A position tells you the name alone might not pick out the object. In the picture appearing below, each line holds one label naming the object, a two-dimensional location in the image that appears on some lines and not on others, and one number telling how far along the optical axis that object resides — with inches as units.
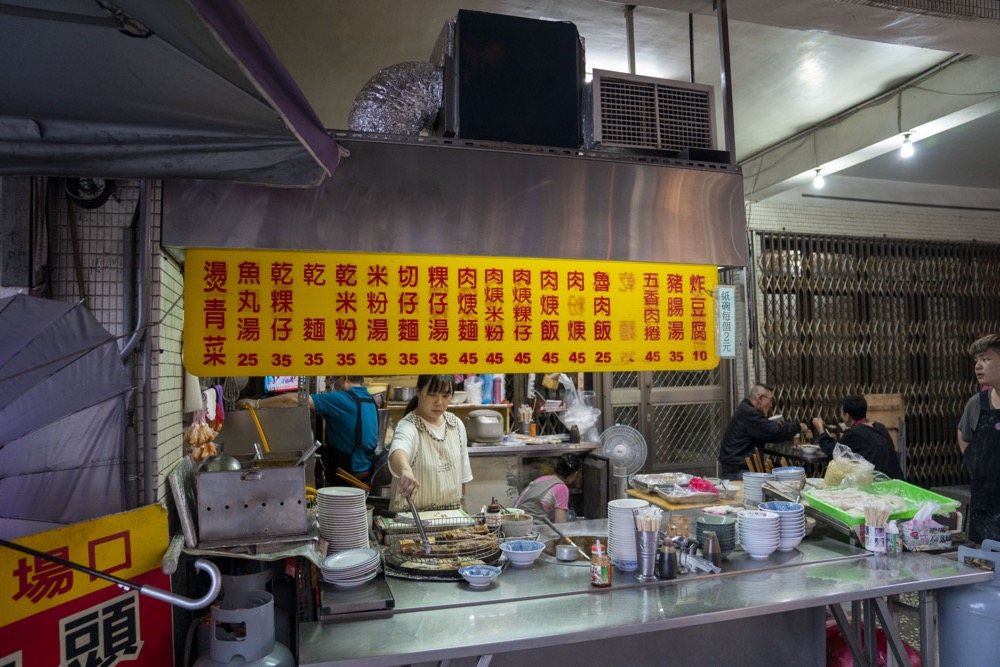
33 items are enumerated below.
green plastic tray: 127.1
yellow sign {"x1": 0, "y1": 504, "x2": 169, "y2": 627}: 69.8
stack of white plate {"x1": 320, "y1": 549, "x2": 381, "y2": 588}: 101.0
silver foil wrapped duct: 116.7
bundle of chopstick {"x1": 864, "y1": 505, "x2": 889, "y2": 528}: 122.0
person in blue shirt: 216.4
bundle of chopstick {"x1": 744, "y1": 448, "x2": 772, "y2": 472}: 231.1
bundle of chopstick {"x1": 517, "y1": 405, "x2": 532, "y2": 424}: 276.5
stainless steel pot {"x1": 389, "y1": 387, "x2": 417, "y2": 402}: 278.8
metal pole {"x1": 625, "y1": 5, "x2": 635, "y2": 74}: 140.1
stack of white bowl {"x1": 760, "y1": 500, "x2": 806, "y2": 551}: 122.6
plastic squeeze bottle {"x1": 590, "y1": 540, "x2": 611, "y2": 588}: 105.1
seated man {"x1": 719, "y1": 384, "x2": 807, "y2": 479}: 244.5
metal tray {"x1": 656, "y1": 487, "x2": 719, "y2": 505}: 174.4
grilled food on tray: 115.4
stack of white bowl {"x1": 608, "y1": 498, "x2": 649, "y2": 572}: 113.1
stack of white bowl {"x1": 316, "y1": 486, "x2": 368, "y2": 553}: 112.2
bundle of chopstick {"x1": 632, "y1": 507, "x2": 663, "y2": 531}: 109.0
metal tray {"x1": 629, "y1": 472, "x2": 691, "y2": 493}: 190.3
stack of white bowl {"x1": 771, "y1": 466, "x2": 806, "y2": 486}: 147.7
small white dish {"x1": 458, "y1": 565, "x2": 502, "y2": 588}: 104.4
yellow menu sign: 107.5
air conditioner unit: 121.7
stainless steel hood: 106.3
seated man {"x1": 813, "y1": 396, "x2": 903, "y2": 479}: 200.7
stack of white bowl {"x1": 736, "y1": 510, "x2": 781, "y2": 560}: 117.8
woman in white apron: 158.6
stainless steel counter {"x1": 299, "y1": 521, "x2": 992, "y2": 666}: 87.6
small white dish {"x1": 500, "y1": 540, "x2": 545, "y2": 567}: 114.1
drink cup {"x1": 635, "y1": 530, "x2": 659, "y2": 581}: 109.2
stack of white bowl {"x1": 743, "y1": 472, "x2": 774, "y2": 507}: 147.6
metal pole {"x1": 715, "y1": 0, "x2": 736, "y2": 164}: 126.7
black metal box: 117.0
